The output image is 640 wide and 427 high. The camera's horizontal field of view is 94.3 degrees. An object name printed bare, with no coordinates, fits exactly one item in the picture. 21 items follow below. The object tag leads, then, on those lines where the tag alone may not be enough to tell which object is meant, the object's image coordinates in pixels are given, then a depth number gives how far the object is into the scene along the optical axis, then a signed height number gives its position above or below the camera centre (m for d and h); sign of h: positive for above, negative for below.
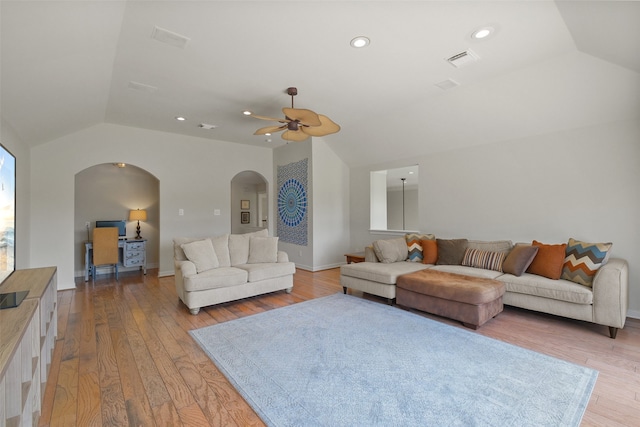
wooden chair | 5.20 -0.53
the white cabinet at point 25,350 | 1.28 -0.70
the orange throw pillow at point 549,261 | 3.34 -0.55
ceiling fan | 3.27 +1.09
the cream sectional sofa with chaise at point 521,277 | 2.83 -0.73
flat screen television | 2.13 +0.04
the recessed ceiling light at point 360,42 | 2.60 +1.55
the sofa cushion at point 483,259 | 3.88 -0.60
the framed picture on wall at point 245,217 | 9.48 -0.03
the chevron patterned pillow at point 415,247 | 4.63 -0.51
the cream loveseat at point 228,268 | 3.60 -0.72
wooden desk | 5.51 -0.70
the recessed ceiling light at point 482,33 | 2.49 +1.56
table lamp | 6.01 +0.02
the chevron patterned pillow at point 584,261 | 3.10 -0.50
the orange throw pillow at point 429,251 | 4.50 -0.56
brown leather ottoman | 3.02 -0.88
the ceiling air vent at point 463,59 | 2.89 +1.57
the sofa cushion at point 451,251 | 4.33 -0.54
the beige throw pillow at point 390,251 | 4.45 -0.54
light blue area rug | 1.77 -1.18
